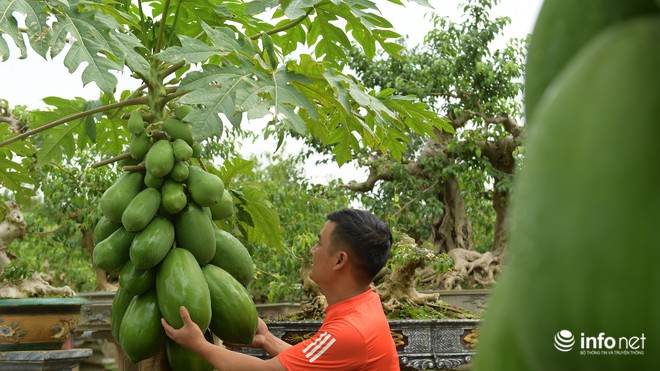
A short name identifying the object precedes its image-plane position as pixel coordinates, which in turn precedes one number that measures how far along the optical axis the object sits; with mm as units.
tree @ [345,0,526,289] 8977
